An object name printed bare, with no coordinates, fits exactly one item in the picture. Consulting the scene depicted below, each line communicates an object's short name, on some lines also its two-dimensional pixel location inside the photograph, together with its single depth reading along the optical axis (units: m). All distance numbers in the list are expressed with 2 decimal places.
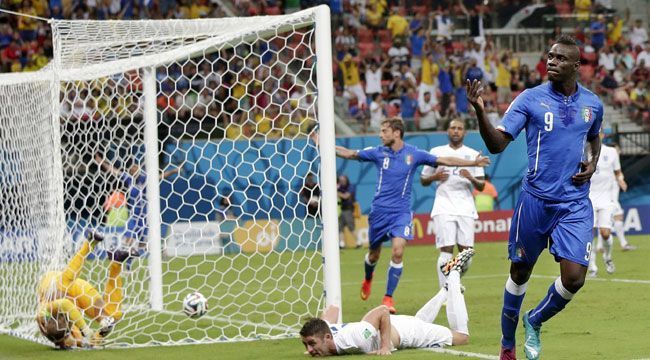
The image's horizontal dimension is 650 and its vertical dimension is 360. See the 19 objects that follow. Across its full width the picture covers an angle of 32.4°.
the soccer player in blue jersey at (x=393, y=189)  13.42
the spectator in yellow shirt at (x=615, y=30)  34.03
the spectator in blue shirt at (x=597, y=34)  33.75
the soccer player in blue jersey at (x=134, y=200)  13.98
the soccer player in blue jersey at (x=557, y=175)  7.97
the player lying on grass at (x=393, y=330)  9.39
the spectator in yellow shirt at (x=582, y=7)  34.62
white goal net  11.39
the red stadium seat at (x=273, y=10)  29.92
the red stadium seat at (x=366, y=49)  31.20
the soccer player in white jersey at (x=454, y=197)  13.87
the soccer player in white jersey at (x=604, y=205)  17.50
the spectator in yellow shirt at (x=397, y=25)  32.06
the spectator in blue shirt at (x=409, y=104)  29.91
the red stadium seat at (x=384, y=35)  32.00
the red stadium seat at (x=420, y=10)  33.03
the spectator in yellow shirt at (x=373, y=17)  32.22
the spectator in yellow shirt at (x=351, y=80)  29.98
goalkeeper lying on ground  10.81
